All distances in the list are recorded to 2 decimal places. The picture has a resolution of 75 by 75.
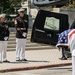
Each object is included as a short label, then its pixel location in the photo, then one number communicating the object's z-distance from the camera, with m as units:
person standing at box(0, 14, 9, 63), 12.70
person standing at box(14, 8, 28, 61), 13.05
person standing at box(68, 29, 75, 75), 7.25
